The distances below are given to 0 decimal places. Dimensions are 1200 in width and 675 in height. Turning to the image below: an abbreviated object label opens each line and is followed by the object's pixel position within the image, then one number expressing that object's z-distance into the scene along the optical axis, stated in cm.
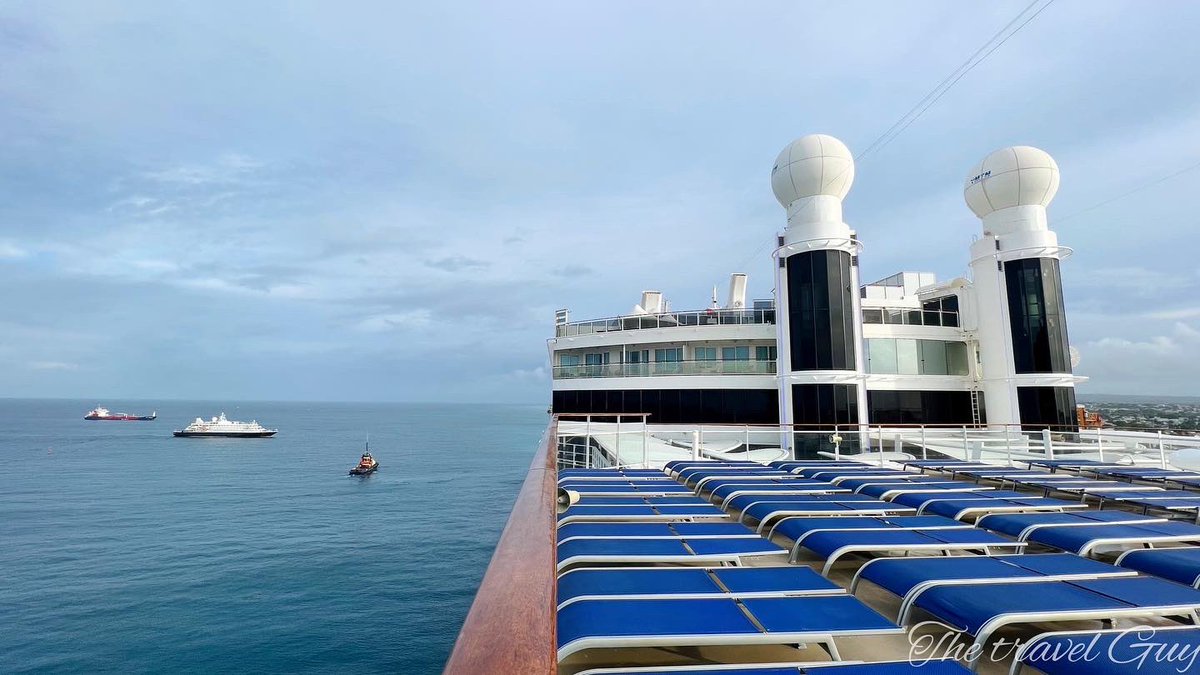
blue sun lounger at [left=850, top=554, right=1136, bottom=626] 335
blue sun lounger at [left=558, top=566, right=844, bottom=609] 311
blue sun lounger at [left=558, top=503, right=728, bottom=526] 525
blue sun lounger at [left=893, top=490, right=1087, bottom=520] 586
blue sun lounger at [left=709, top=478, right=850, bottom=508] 655
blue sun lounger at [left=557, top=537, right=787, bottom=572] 385
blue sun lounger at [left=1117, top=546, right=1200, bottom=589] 366
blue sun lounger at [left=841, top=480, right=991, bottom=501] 688
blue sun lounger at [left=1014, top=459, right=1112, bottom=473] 961
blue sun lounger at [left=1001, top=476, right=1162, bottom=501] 706
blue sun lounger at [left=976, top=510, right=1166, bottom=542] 506
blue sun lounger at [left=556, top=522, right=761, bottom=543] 447
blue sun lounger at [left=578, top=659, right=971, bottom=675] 226
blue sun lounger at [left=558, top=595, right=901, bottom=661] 253
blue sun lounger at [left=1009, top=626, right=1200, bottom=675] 235
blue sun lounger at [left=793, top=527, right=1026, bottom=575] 423
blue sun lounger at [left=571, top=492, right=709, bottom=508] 599
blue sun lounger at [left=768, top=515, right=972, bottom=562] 468
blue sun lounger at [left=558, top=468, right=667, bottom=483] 776
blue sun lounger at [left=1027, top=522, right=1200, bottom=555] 452
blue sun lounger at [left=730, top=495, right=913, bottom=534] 554
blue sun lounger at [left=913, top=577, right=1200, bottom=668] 287
